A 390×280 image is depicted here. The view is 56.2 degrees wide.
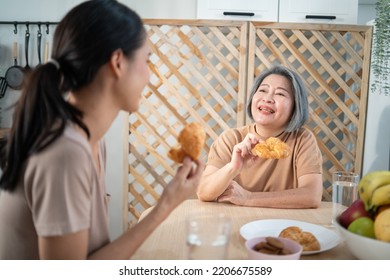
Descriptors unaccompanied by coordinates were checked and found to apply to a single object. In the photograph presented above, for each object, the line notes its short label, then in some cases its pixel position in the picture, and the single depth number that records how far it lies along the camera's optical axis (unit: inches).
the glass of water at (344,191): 35.2
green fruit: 24.0
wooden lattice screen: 80.0
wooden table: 27.2
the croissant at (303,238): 27.1
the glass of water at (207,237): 20.4
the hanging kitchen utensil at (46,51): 81.9
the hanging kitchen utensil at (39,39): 82.3
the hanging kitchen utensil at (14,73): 82.7
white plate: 29.5
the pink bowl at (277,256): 22.2
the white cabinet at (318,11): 75.9
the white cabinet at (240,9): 75.4
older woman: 47.9
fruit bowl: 22.9
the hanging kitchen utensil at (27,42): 82.5
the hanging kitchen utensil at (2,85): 82.7
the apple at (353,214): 25.3
